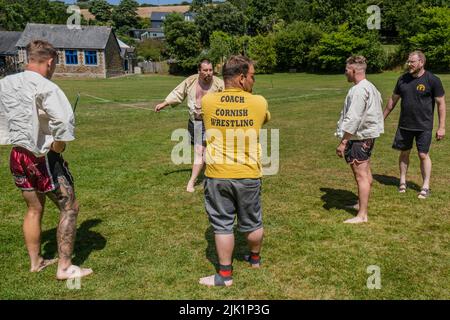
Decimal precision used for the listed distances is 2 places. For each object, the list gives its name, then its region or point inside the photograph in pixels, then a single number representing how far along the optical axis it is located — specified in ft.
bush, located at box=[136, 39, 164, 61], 263.70
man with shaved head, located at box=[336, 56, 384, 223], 17.78
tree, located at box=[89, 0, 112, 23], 378.73
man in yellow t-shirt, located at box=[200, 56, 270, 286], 12.76
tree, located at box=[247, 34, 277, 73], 196.50
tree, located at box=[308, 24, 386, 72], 178.70
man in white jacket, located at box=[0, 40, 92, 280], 12.42
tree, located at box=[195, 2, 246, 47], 239.30
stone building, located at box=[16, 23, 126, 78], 207.21
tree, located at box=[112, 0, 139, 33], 387.75
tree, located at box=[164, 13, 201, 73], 205.67
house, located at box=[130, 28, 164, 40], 394.93
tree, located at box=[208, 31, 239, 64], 193.92
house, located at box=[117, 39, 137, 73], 236.63
